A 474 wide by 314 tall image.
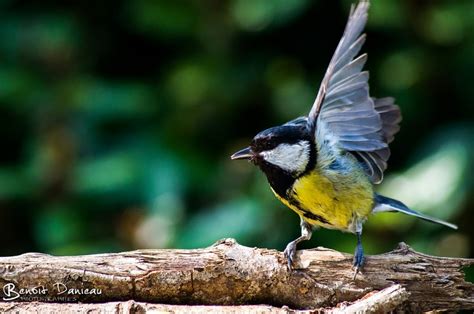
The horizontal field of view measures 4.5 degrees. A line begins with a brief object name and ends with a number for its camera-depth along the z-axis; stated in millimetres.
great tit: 3467
